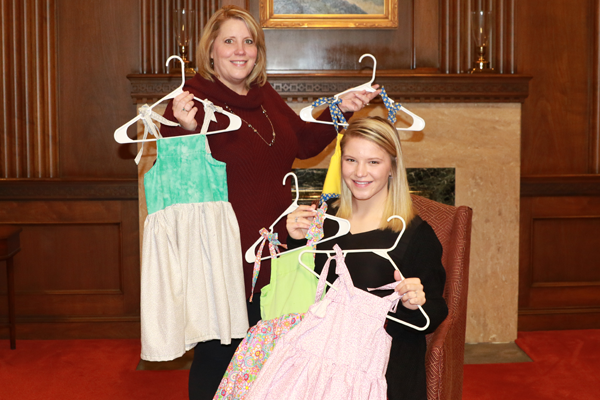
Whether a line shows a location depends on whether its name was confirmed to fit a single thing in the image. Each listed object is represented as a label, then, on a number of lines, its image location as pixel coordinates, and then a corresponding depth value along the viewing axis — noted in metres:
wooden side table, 3.40
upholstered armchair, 1.79
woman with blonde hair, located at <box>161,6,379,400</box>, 2.05
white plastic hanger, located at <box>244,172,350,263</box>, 1.89
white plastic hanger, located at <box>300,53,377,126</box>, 2.11
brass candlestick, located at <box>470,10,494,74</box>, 3.69
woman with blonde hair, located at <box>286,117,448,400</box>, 1.79
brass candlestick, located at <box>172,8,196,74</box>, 3.63
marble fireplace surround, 3.56
